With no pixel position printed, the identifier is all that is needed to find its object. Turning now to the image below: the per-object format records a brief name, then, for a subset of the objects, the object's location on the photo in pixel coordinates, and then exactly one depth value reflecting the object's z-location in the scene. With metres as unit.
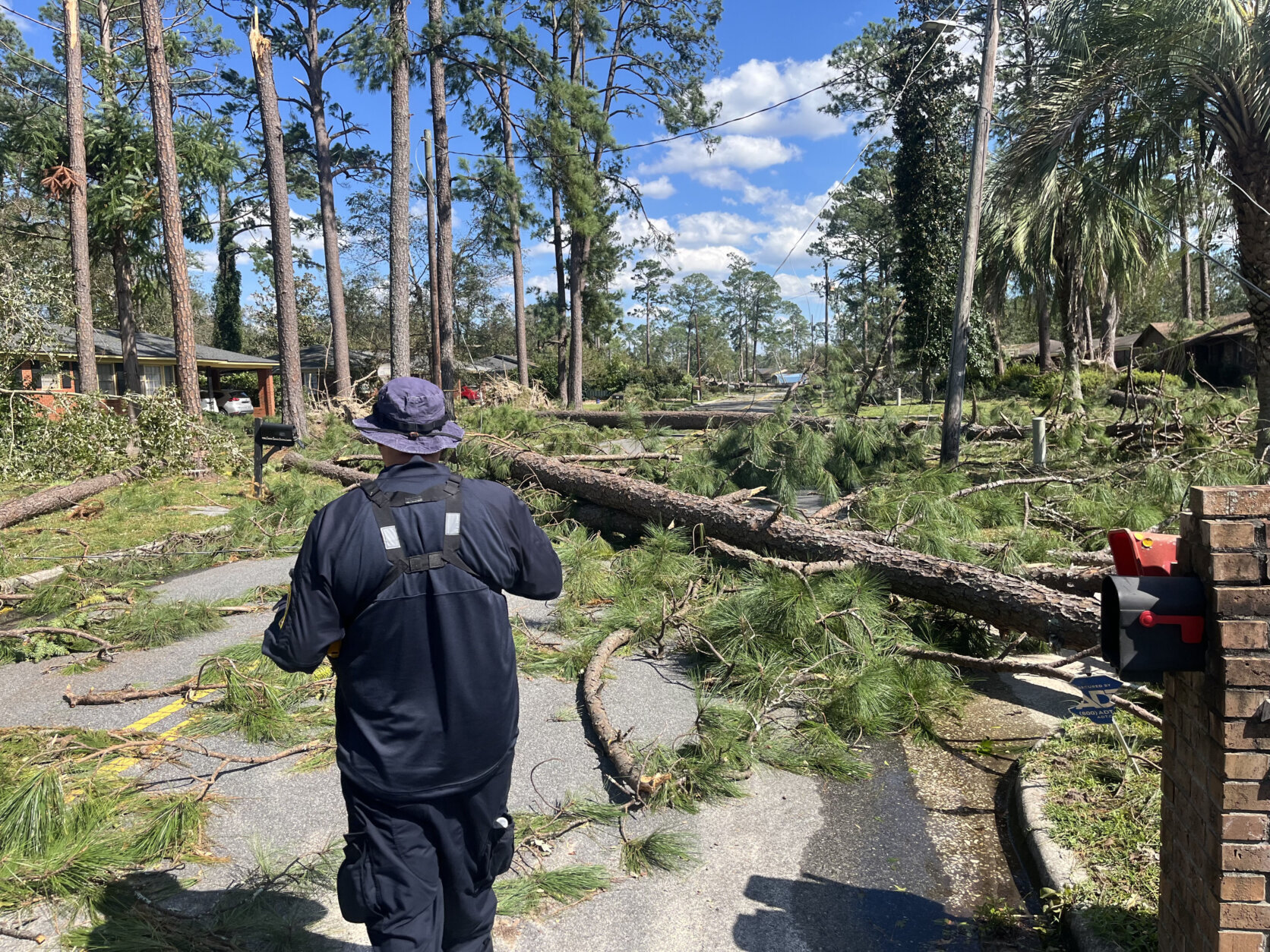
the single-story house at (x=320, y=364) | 37.53
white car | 30.21
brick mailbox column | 1.87
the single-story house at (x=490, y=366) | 25.20
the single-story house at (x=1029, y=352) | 38.69
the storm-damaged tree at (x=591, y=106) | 17.59
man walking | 2.08
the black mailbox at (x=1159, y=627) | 1.93
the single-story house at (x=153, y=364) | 23.62
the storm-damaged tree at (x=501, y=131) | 16.41
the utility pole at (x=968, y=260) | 9.34
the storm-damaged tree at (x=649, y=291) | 75.75
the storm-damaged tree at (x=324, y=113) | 23.12
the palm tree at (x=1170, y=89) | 7.43
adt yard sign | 2.29
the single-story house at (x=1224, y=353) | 27.59
